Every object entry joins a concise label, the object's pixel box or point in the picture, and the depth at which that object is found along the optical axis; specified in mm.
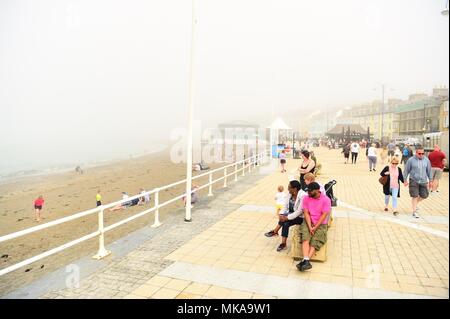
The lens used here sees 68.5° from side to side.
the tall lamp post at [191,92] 7633
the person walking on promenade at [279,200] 7237
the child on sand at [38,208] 16500
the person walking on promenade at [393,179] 8625
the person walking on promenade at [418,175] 8125
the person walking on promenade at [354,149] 24047
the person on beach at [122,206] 17025
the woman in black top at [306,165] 8369
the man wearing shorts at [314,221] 5188
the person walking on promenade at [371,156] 18828
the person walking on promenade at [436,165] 12172
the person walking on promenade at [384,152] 22966
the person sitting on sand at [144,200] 17892
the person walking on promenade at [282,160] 18672
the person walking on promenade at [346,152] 24984
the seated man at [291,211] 5573
